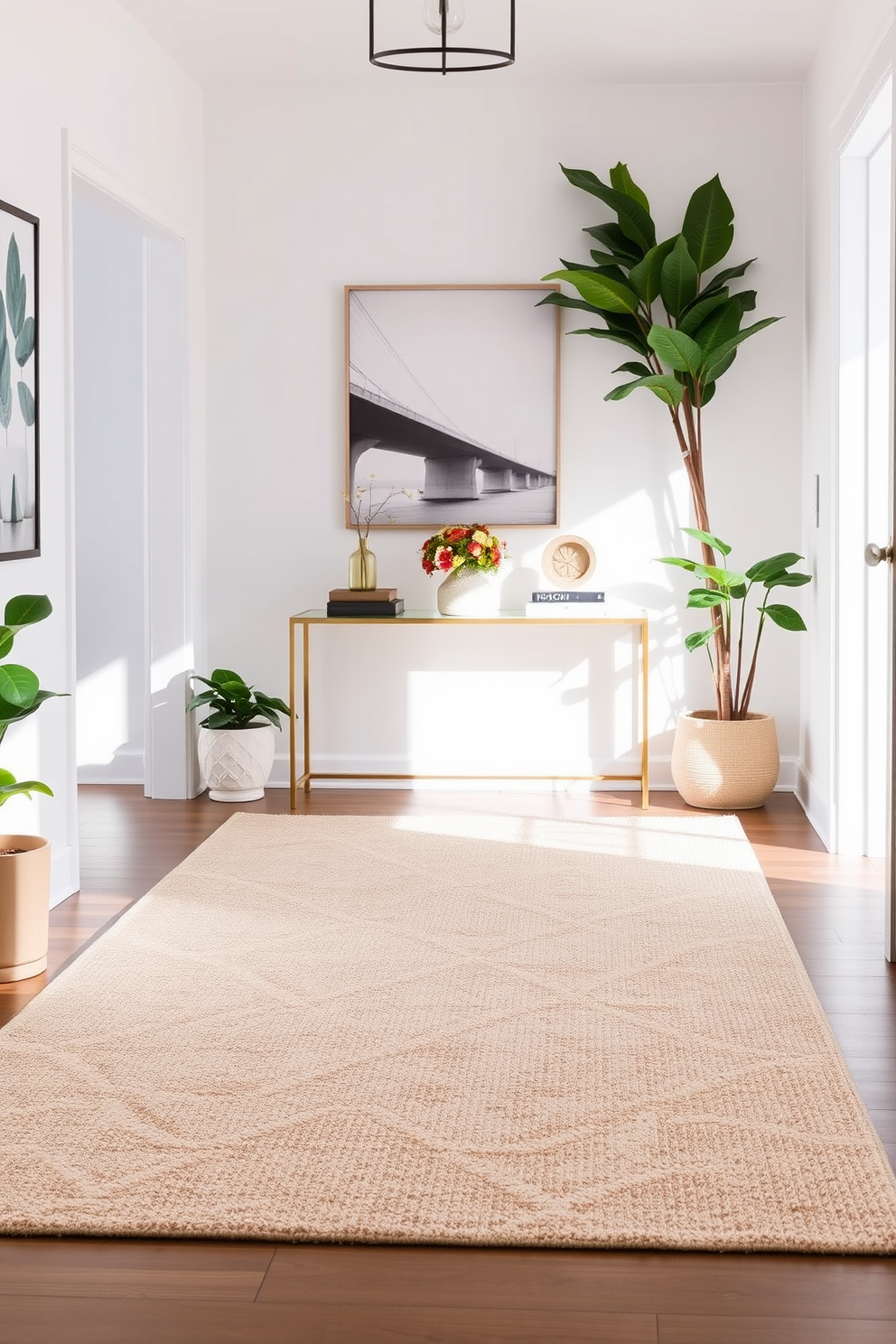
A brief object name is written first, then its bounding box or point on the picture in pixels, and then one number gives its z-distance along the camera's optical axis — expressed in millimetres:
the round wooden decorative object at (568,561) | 5301
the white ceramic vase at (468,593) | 5141
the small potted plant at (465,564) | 5113
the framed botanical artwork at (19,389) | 3490
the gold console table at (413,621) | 4984
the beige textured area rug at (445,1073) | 2062
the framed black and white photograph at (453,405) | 5340
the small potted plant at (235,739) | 5164
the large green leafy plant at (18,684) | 2945
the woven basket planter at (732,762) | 4969
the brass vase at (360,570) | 5172
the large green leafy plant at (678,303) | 4898
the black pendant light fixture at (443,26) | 2758
